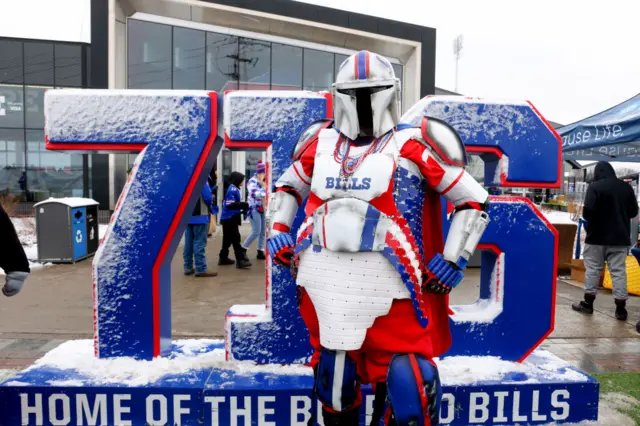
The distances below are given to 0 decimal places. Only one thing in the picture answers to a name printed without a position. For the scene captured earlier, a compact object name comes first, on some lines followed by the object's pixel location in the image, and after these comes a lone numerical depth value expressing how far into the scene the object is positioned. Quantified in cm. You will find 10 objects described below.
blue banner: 482
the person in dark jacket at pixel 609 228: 536
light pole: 5884
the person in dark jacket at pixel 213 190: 751
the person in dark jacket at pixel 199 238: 685
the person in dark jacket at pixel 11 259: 262
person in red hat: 812
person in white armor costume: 211
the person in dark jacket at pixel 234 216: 759
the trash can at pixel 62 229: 806
